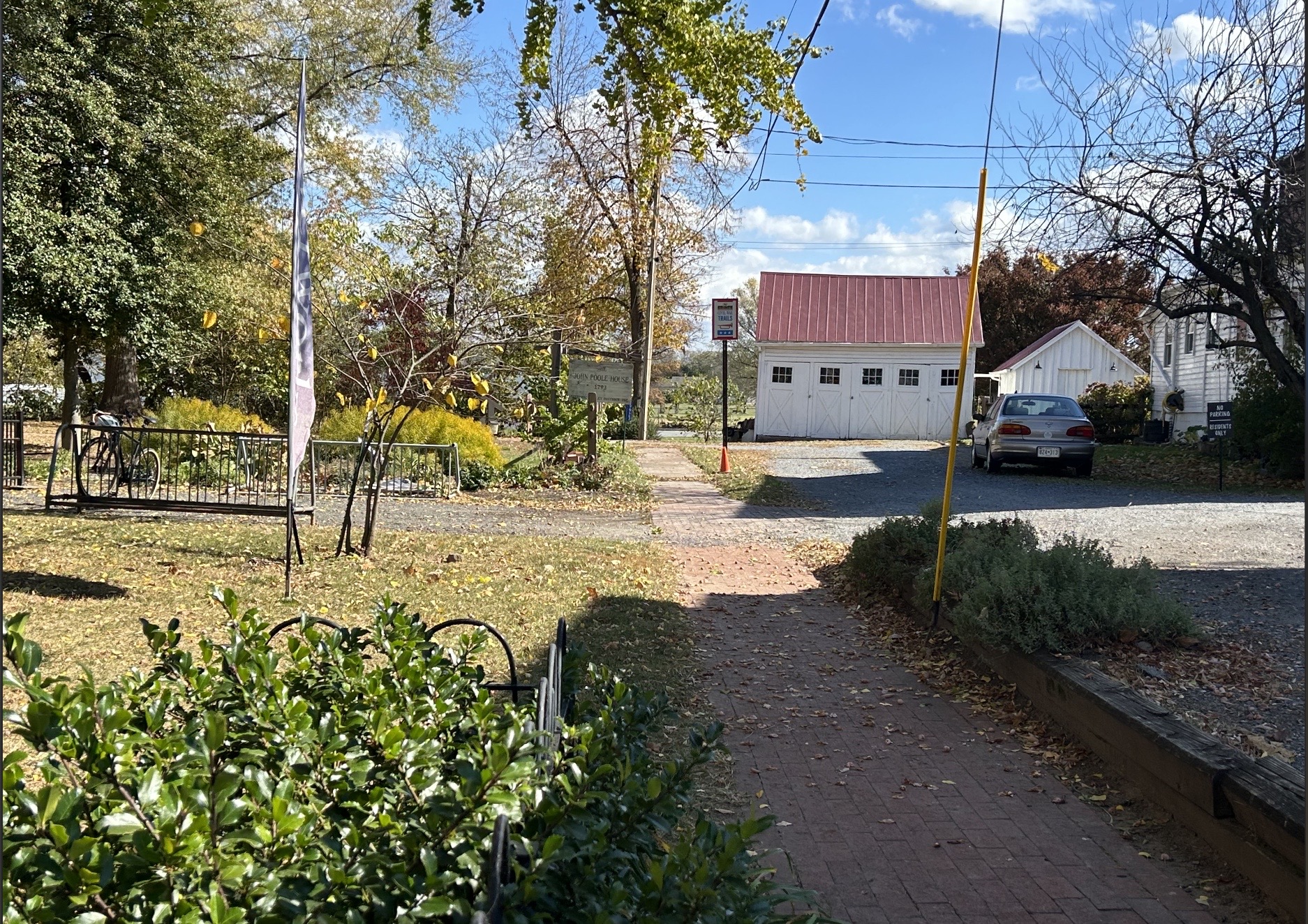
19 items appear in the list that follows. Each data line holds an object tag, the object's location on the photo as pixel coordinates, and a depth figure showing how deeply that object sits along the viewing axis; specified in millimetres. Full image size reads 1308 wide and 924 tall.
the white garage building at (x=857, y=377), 35625
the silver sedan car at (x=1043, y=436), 20438
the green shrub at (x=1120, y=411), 31203
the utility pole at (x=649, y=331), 31109
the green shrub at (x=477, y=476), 17609
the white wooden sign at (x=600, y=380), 19688
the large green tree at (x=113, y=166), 16125
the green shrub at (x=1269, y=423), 19781
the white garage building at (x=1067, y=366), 41875
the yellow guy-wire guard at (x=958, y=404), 7012
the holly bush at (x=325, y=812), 1724
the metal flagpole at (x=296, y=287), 8195
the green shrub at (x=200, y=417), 18578
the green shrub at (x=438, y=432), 18688
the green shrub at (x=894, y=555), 9031
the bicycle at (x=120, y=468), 11875
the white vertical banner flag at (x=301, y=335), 8273
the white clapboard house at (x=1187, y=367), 27344
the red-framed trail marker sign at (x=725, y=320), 21172
